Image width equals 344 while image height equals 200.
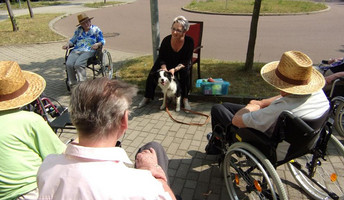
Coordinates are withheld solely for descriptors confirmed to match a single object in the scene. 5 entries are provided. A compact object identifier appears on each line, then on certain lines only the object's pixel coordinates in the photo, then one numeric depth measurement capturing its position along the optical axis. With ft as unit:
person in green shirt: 5.24
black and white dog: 13.89
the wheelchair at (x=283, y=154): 6.23
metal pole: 16.37
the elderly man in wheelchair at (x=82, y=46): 16.65
